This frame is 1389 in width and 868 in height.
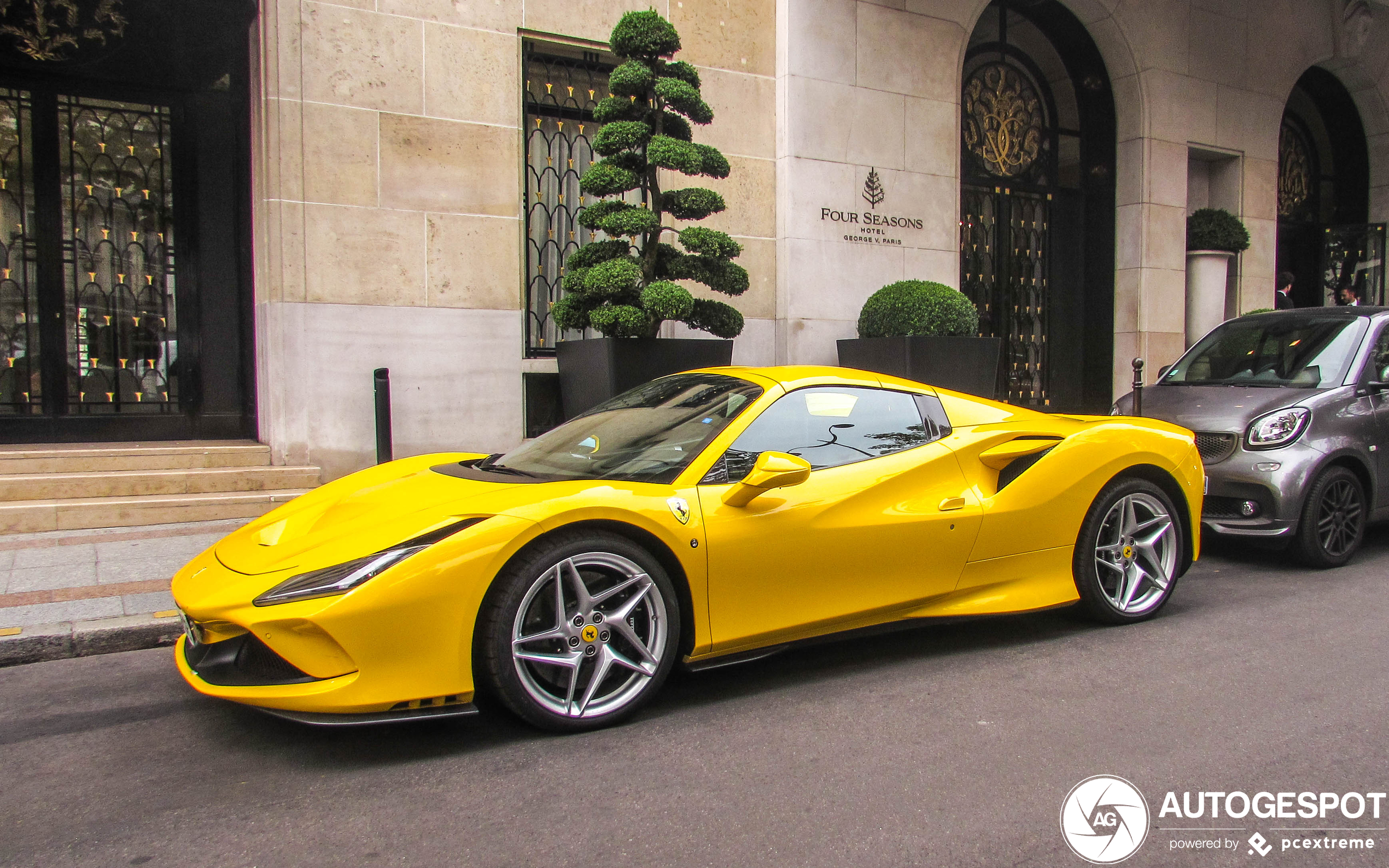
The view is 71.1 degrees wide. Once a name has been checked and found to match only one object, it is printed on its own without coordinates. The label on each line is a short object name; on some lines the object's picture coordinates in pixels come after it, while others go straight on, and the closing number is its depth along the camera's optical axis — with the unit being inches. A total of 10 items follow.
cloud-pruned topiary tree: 323.3
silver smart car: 249.0
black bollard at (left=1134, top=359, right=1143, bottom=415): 294.6
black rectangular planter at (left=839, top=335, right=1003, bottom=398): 380.5
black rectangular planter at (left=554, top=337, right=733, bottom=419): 333.7
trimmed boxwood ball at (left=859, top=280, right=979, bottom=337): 385.1
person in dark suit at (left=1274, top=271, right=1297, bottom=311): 548.4
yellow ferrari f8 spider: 128.3
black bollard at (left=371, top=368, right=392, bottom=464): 321.7
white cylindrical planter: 564.4
